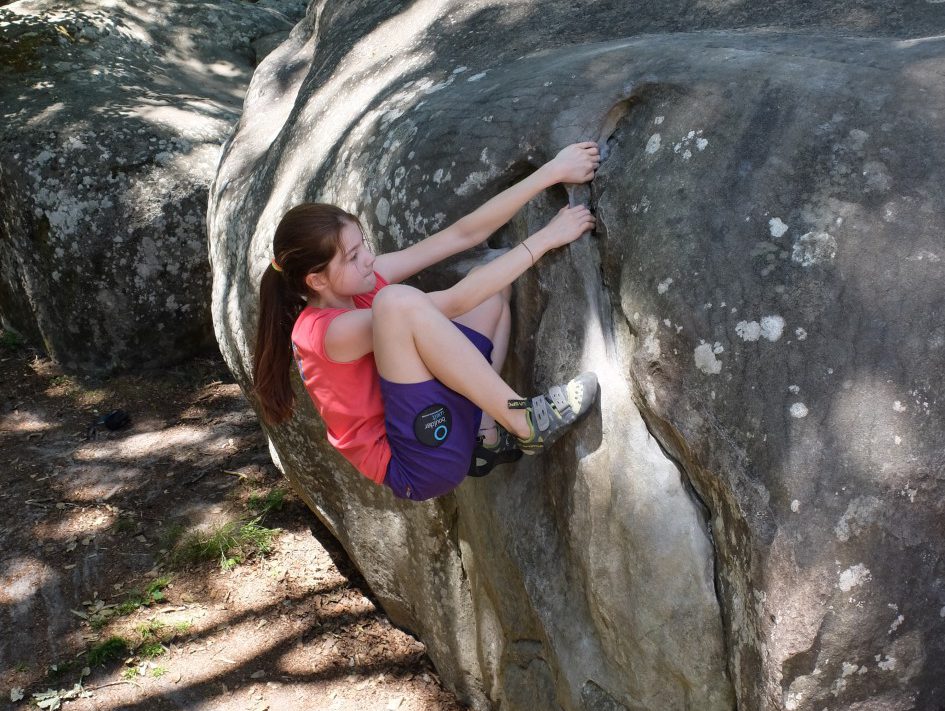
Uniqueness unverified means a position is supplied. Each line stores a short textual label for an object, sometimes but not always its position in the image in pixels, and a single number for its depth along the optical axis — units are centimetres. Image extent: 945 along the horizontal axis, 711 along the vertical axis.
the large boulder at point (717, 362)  189
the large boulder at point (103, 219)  541
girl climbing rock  236
